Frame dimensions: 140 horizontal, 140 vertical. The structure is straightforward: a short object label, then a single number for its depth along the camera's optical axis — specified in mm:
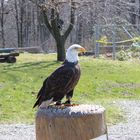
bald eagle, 4418
